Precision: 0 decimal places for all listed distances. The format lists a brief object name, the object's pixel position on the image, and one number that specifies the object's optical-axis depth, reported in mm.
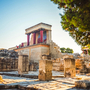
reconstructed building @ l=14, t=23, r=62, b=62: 17995
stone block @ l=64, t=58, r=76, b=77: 8133
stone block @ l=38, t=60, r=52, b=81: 6451
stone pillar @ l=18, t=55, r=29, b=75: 9805
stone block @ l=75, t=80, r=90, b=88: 4294
